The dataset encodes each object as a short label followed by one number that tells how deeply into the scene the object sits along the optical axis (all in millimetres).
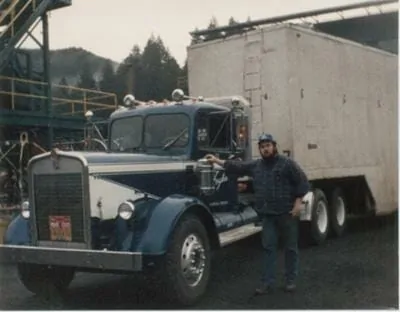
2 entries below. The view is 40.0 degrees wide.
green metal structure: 12352
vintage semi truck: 5344
